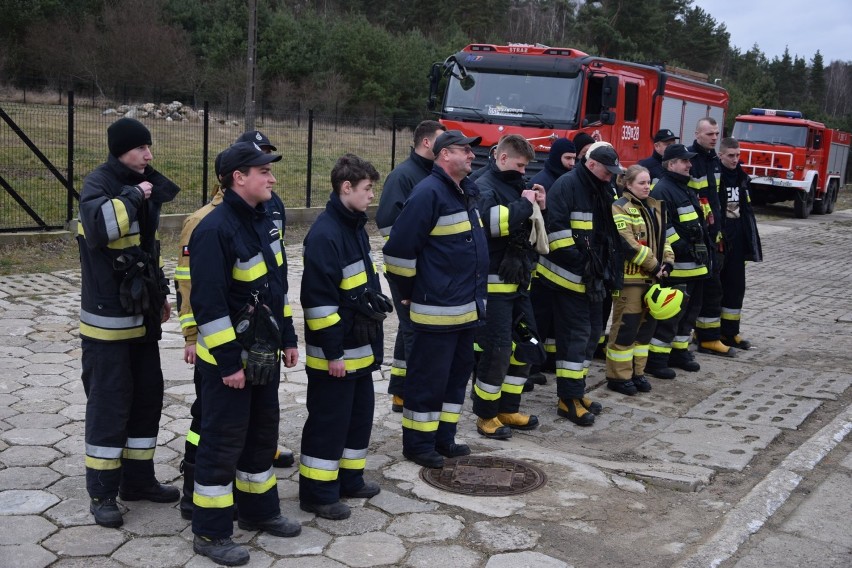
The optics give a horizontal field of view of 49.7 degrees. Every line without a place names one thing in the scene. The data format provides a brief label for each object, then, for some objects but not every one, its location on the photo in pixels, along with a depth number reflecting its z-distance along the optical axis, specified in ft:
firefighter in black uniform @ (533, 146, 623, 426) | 21.25
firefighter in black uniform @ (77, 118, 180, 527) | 14.55
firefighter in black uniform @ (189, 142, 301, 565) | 13.25
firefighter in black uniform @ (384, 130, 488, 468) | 17.53
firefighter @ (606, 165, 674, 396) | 23.56
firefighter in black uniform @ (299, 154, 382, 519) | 15.11
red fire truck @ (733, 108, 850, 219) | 82.12
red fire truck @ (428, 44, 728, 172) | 46.24
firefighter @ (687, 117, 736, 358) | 27.37
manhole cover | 17.07
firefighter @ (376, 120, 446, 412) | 21.21
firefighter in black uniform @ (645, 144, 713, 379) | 25.95
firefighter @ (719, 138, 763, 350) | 29.71
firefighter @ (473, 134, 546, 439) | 19.42
